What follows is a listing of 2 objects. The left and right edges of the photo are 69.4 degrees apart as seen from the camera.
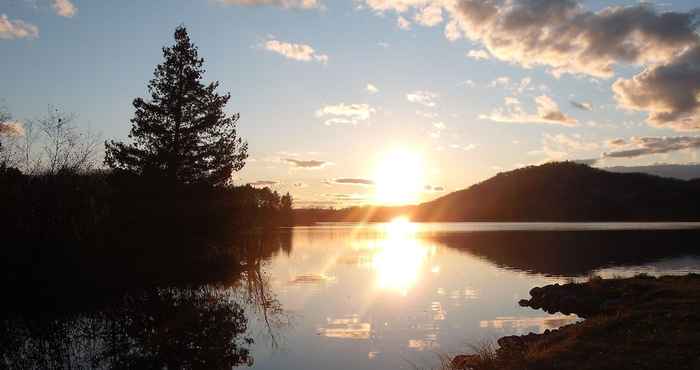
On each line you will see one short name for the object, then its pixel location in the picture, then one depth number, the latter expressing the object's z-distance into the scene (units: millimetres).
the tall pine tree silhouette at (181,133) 44469
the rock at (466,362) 17656
